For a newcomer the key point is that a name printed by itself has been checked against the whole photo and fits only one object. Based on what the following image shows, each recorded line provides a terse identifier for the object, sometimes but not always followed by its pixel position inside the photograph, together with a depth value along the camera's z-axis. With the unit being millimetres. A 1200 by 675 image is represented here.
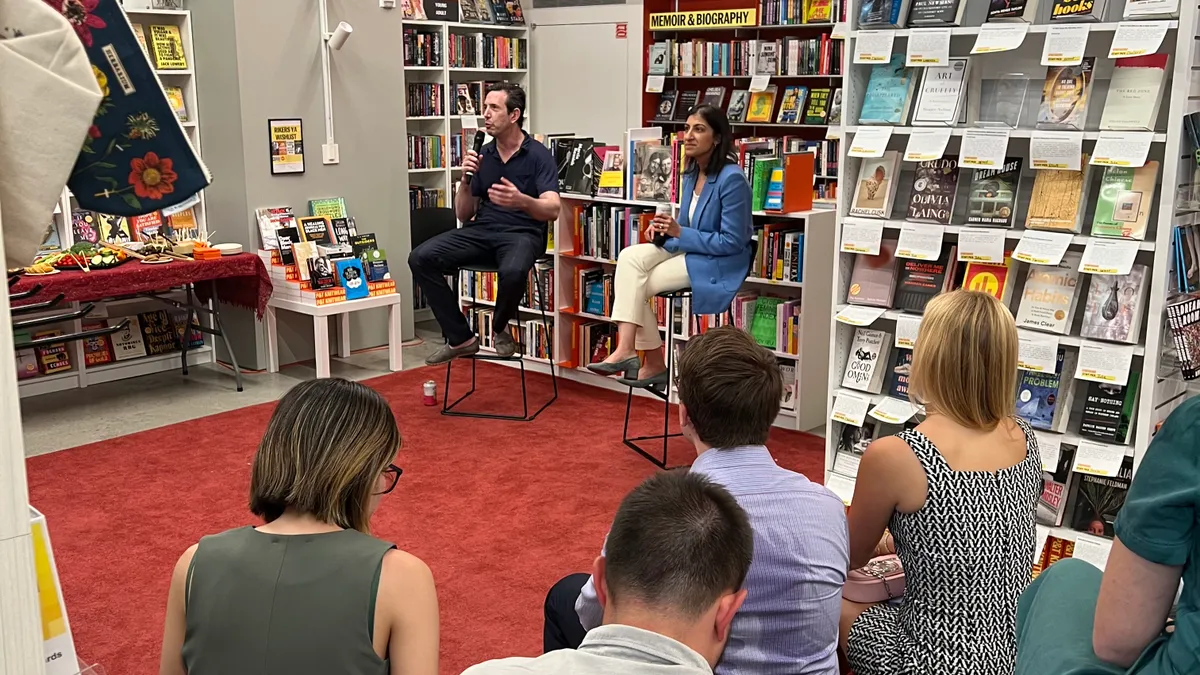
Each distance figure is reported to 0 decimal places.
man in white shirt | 1278
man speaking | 5766
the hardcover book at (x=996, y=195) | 3643
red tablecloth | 5547
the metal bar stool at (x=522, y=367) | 5769
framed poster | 6637
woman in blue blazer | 5086
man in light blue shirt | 1915
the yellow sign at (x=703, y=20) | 8367
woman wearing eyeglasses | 1681
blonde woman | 2252
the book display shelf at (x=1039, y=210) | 3348
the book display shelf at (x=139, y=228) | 6199
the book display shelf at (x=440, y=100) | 8500
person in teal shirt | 1503
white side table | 6379
